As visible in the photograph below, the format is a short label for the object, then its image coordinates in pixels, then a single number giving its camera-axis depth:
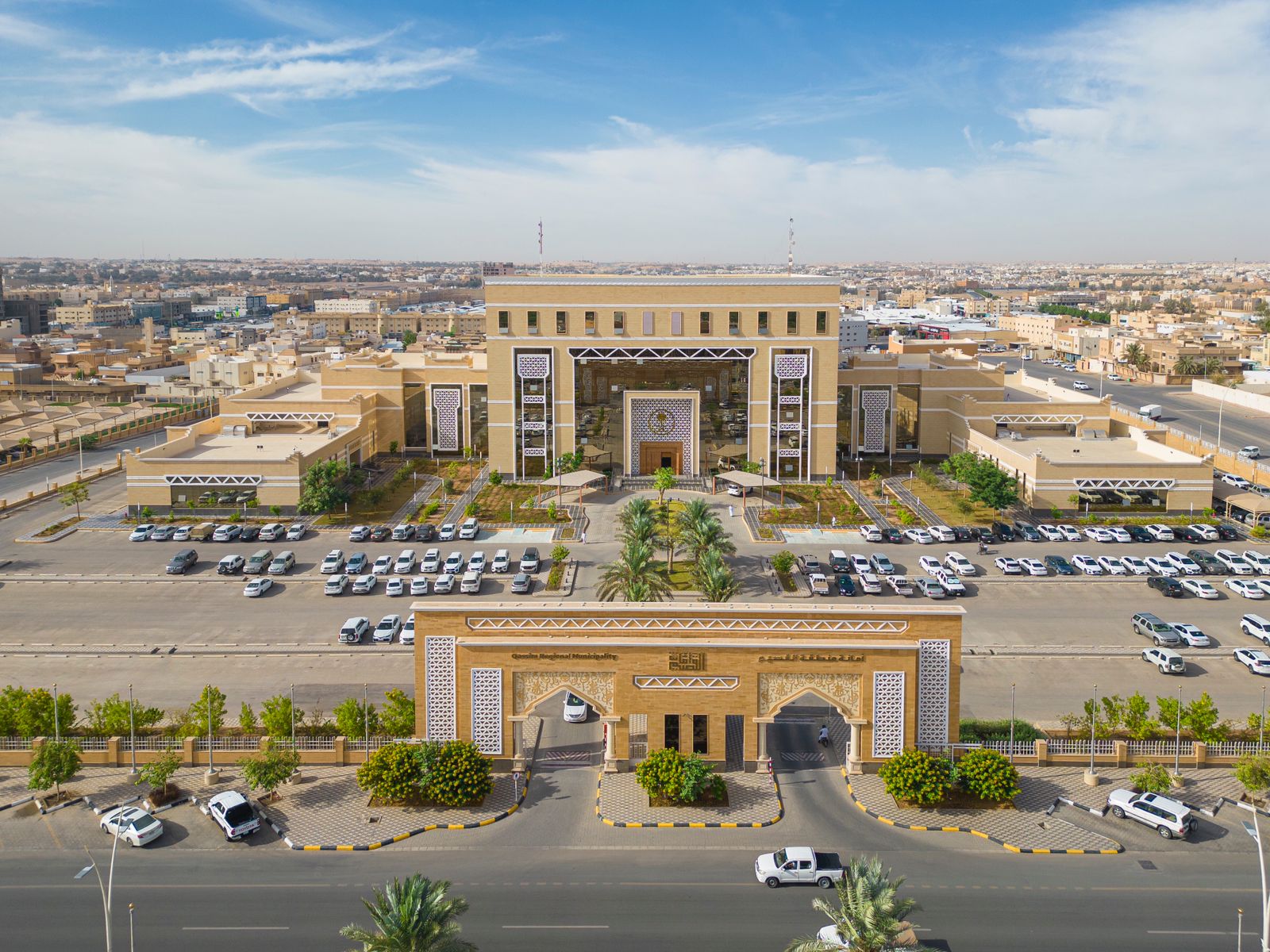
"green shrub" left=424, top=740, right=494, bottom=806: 30.48
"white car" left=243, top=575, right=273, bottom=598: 52.44
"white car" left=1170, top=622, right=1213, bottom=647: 45.41
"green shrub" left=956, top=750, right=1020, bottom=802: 30.34
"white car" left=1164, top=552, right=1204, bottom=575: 56.00
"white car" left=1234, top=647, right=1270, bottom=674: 42.41
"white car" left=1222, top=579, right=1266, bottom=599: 52.25
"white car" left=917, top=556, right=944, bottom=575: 55.74
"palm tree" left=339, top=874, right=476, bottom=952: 20.80
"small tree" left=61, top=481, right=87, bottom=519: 68.62
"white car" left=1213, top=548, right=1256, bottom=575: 56.09
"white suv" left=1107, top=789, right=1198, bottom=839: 29.16
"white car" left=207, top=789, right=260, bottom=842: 28.98
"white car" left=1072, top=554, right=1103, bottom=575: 55.72
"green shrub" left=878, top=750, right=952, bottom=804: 30.28
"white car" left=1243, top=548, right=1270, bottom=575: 55.88
